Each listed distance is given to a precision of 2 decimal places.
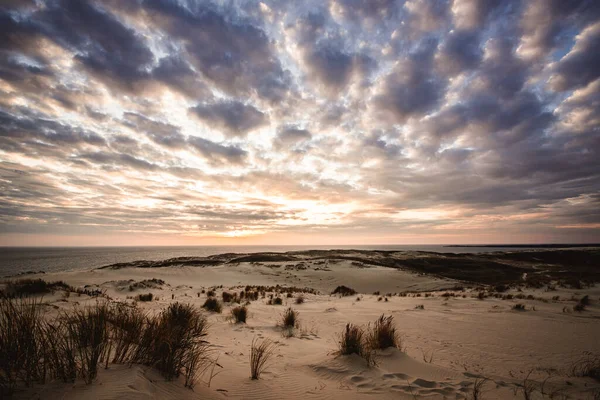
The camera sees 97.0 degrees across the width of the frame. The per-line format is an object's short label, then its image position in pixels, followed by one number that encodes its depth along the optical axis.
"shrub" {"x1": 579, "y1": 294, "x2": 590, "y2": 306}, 11.15
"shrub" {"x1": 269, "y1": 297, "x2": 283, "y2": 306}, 12.59
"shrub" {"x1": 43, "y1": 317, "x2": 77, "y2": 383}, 2.56
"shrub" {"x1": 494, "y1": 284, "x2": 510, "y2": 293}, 17.56
